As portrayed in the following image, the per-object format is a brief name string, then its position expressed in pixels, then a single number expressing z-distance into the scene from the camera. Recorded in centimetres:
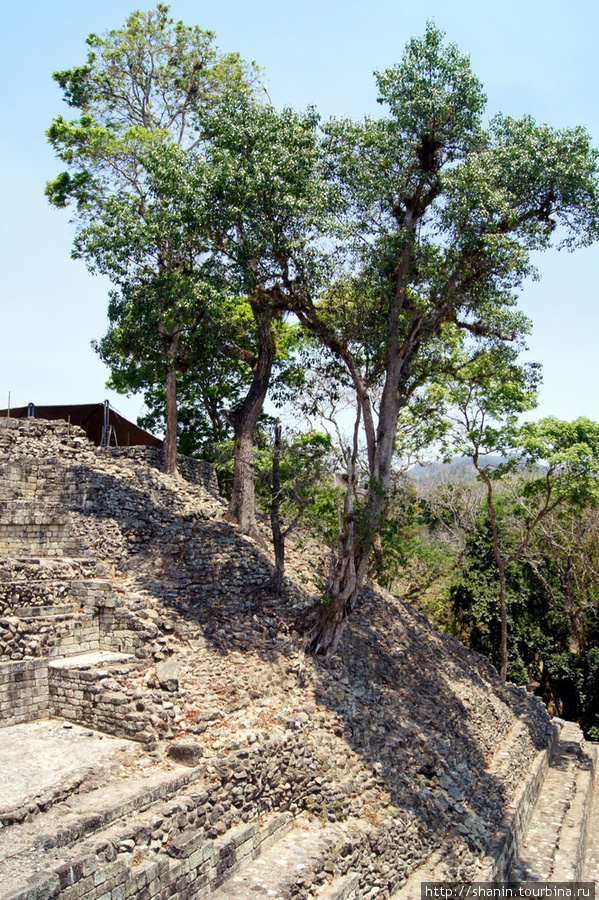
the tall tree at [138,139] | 1566
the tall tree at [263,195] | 1298
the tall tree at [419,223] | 1299
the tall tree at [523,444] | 1772
